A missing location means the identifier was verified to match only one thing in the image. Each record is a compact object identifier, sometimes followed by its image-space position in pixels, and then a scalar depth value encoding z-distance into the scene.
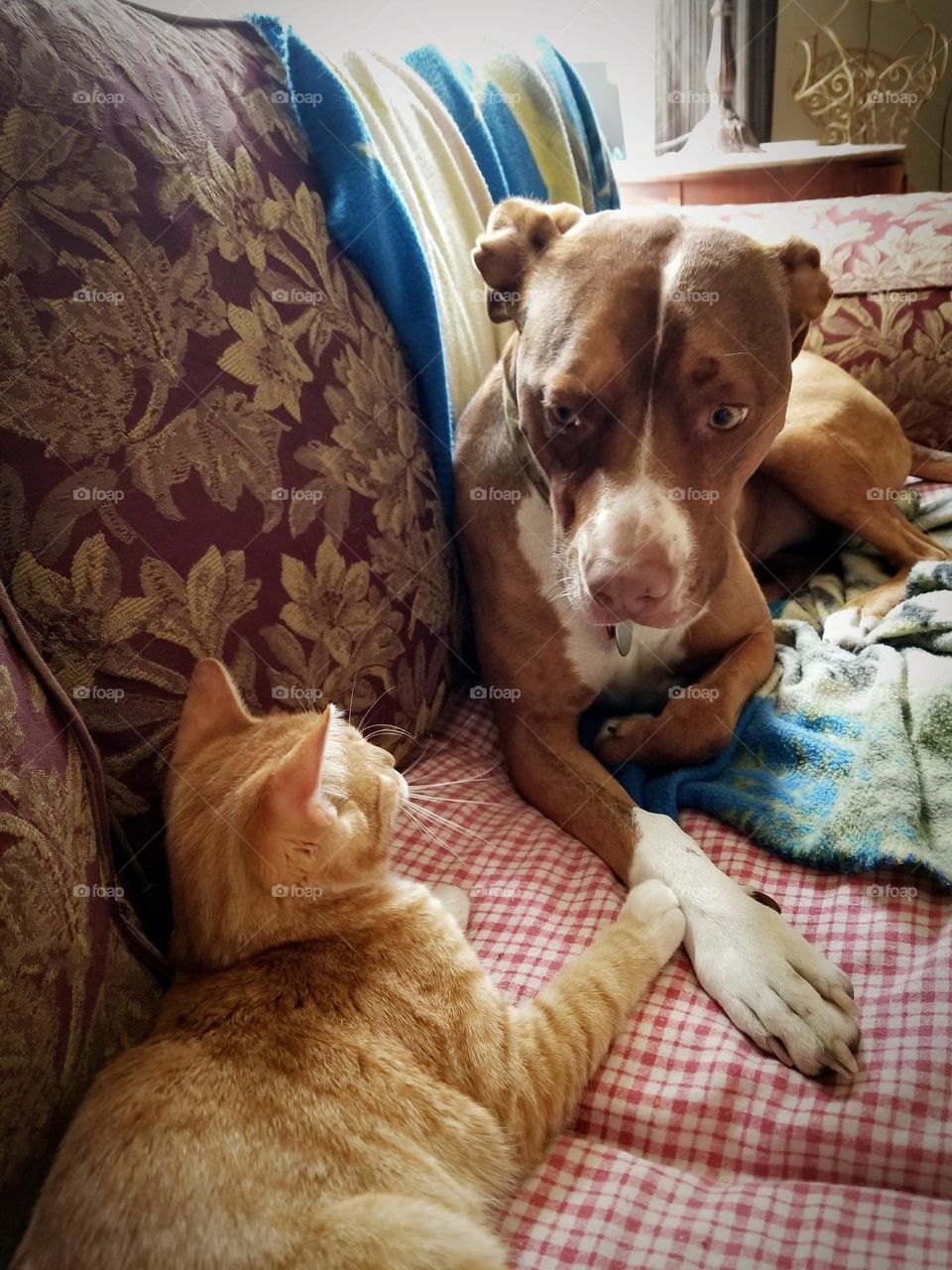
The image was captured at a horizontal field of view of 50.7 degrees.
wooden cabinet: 0.91
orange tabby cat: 0.32
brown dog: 0.47
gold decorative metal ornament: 0.91
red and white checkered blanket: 0.34
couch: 0.35
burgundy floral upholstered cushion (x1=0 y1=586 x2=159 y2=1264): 0.33
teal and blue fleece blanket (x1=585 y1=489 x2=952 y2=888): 0.47
